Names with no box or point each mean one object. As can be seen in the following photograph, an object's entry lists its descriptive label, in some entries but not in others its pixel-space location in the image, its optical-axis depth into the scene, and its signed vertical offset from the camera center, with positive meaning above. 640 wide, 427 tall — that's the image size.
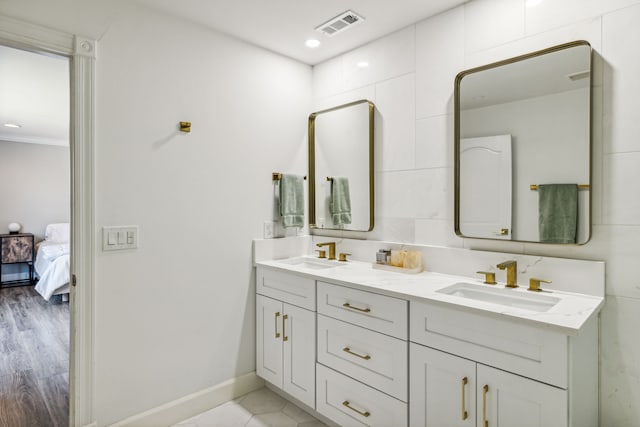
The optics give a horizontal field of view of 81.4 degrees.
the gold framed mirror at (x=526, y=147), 1.64 +0.30
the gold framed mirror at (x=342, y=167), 2.52 +0.30
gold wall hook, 2.14 +0.48
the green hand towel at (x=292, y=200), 2.61 +0.07
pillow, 6.21 -0.39
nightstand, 5.77 -0.65
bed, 4.61 -0.70
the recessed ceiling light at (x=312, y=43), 2.47 +1.12
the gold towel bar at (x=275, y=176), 2.64 +0.24
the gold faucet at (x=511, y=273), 1.76 -0.30
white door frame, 1.79 -0.07
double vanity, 1.30 -0.60
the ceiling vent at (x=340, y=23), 2.14 +1.12
